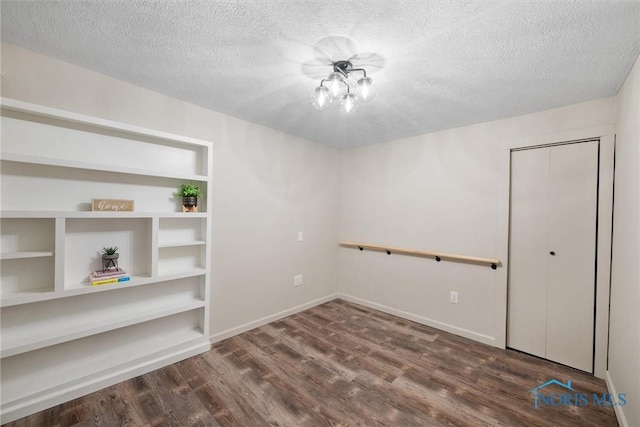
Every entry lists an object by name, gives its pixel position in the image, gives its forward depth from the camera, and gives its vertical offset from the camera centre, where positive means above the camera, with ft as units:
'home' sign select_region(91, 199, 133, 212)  6.26 +0.03
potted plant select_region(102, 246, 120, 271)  6.54 -1.28
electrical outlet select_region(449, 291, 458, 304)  9.72 -3.05
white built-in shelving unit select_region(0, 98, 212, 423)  5.56 -1.20
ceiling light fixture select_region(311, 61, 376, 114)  5.59 +2.72
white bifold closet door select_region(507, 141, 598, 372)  7.40 -1.06
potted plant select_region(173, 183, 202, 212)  7.71 +0.39
